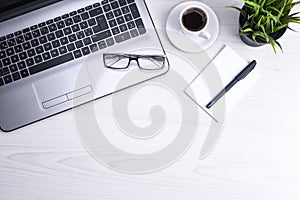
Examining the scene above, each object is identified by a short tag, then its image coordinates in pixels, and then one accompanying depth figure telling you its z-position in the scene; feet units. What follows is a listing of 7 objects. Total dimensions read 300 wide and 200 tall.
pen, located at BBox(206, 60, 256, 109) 3.05
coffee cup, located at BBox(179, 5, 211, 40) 3.01
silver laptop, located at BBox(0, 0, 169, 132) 3.06
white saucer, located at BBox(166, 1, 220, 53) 3.07
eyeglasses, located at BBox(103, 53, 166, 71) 3.06
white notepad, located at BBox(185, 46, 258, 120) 3.08
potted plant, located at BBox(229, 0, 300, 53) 2.81
